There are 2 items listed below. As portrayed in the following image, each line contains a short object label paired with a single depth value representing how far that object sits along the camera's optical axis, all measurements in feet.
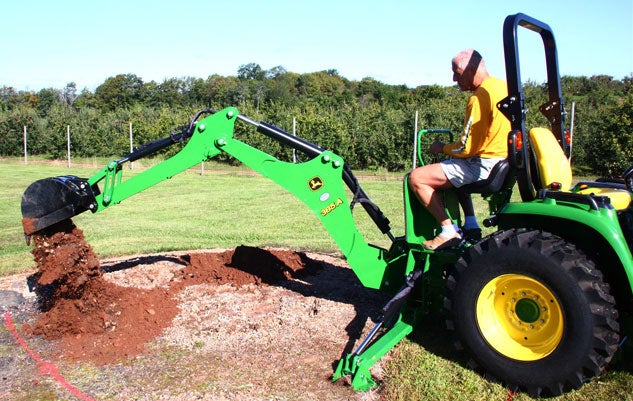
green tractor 11.46
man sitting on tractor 13.76
